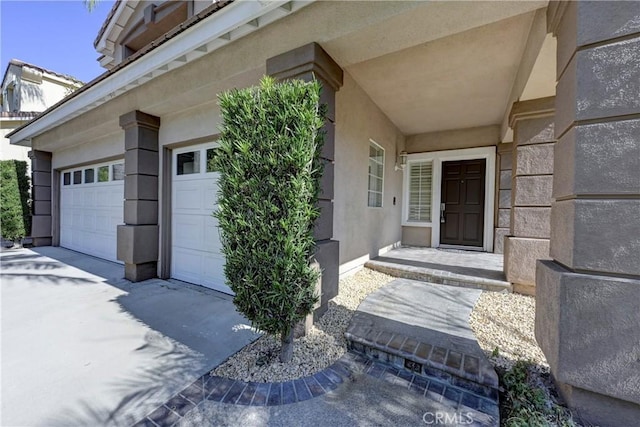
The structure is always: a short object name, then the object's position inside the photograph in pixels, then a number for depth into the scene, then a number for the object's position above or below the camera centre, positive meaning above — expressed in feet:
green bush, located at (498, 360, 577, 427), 5.13 -4.03
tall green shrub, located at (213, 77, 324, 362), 6.76 +0.29
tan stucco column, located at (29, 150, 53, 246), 24.53 +0.43
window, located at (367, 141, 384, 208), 16.40 +2.31
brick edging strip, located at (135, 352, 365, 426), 5.75 -4.49
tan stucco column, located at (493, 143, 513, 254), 18.08 +1.23
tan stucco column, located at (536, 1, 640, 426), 4.71 -0.17
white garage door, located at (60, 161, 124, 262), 19.38 -0.42
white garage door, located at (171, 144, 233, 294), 13.93 -0.91
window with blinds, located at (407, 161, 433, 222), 21.98 +1.68
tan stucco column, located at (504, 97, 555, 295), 11.03 +1.00
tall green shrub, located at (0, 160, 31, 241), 24.11 -0.01
